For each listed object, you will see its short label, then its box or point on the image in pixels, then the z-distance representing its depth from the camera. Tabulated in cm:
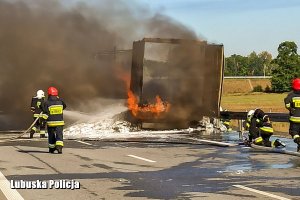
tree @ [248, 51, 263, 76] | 16950
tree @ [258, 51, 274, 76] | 16812
